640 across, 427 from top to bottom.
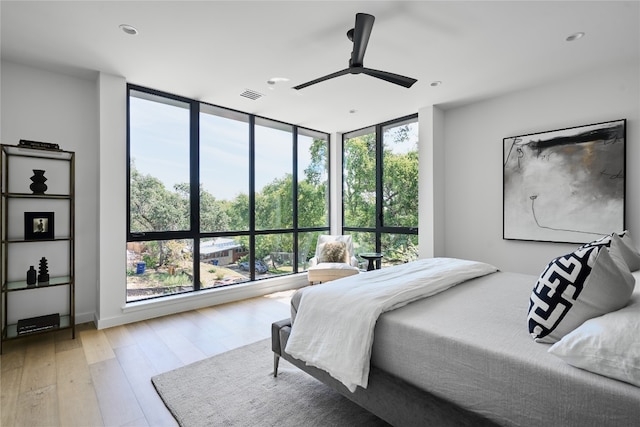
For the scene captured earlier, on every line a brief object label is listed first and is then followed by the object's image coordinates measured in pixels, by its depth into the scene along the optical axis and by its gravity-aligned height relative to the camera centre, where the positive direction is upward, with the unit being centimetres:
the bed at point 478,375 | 102 -62
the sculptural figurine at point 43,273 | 297 -52
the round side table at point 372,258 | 445 -61
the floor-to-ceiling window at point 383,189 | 463 +43
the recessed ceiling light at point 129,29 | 241 +150
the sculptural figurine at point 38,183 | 291 +34
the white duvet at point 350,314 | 155 -55
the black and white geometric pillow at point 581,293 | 123 -32
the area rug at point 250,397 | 178 -116
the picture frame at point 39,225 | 295 -6
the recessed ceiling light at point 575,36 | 248 +144
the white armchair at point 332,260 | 427 -67
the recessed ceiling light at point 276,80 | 335 +151
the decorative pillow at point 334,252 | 465 -55
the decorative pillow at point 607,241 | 153 -15
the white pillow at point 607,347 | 99 -46
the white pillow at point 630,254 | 215 -30
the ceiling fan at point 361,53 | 217 +125
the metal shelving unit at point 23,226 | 286 -8
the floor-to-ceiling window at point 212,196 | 368 +30
